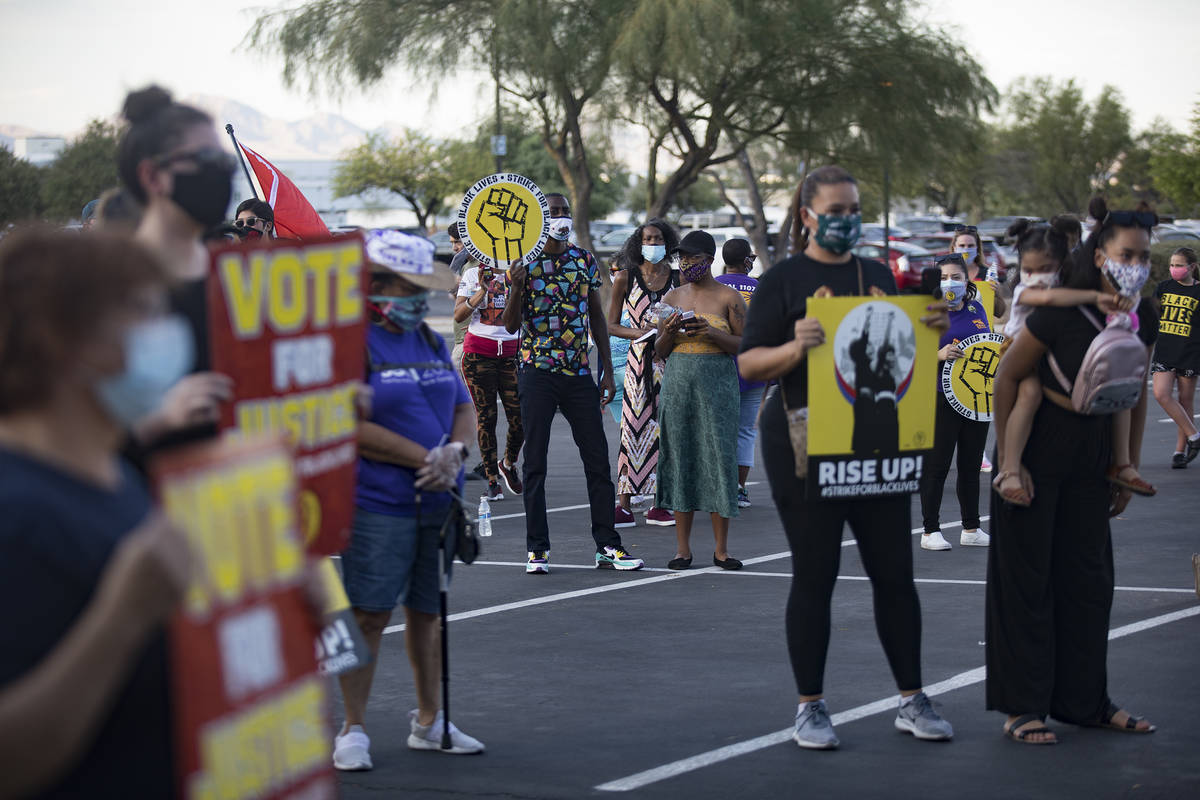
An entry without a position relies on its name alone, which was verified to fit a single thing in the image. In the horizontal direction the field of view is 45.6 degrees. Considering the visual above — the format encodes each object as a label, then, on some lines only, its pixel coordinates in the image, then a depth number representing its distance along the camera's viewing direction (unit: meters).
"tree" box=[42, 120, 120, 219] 53.66
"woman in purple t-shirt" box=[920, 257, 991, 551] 9.73
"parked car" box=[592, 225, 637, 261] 53.36
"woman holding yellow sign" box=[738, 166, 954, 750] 5.43
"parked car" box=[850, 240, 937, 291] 36.38
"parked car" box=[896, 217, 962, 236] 62.23
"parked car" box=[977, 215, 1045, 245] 65.75
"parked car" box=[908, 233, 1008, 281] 45.56
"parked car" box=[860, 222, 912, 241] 50.41
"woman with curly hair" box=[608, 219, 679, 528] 10.50
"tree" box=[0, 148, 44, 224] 43.56
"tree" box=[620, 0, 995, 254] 32.16
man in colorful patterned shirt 9.11
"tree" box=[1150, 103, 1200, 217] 45.97
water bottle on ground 9.48
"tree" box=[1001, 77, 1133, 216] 81.06
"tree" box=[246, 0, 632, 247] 31.42
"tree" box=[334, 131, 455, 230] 68.75
